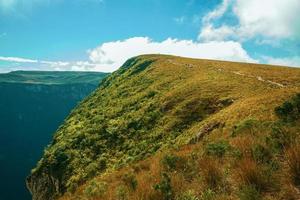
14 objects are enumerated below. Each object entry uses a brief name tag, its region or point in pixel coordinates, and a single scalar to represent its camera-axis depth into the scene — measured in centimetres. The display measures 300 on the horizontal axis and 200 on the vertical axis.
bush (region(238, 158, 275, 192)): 704
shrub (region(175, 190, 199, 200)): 728
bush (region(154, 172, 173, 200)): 783
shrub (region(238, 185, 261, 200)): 648
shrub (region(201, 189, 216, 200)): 705
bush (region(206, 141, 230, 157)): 1050
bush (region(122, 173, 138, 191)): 946
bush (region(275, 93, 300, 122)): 1867
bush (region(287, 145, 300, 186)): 701
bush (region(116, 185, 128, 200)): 855
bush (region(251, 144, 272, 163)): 820
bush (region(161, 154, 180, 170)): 1077
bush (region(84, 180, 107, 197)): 1019
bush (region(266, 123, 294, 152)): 884
